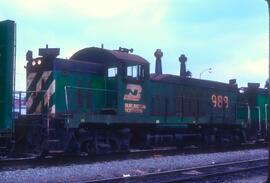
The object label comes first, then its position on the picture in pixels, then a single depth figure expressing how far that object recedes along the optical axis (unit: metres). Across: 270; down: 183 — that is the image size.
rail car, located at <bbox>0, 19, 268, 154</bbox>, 14.94
